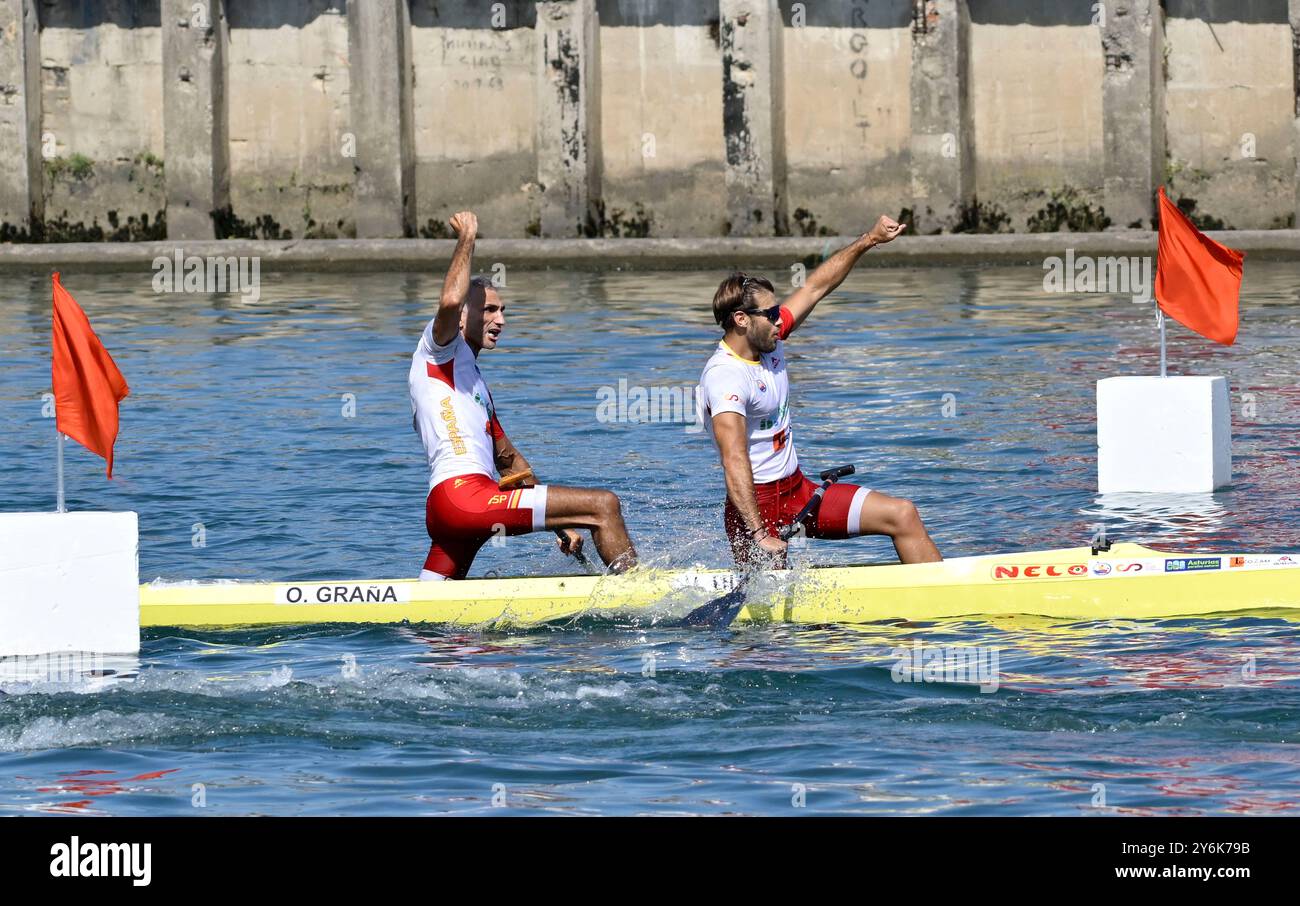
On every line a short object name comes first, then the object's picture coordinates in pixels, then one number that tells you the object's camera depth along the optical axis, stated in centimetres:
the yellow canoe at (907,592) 1062
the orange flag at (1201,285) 1372
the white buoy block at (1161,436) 1438
